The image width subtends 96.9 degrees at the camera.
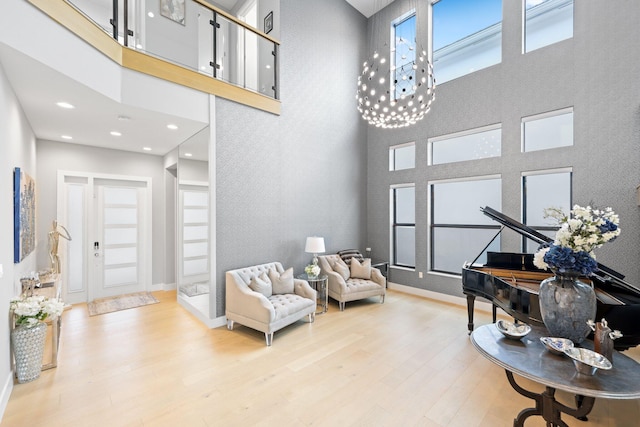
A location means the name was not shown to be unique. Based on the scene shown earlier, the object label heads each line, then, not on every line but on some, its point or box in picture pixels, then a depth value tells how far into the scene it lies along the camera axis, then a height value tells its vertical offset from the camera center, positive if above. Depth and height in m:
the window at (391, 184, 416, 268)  6.36 -0.31
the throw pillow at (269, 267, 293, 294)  4.58 -1.13
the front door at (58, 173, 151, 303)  5.29 -0.48
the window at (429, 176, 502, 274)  5.30 -0.18
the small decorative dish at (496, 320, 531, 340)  2.12 -0.91
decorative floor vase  2.83 -1.40
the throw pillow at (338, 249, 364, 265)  6.06 -0.93
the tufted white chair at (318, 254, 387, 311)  5.10 -1.37
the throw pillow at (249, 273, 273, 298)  4.25 -1.12
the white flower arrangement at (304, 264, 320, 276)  5.00 -1.03
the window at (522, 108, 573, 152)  4.49 +1.35
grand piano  2.37 -0.82
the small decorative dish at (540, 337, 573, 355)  1.90 -0.91
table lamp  5.22 -0.61
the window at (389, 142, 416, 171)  6.36 +1.28
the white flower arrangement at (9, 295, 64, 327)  2.85 -1.00
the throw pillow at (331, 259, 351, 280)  5.53 -1.12
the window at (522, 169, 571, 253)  4.53 +0.26
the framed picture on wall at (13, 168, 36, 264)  3.03 -0.04
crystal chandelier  3.44 +2.64
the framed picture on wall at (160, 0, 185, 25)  4.55 +3.35
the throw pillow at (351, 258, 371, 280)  5.70 -1.17
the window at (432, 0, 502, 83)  5.32 +3.48
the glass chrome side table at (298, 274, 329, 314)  5.05 -1.36
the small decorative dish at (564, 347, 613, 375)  1.68 -0.91
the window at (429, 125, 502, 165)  5.21 +1.31
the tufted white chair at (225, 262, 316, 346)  3.77 -1.34
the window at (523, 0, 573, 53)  4.55 +3.17
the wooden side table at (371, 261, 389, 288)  6.49 -1.27
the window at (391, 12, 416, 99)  6.24 +4.18
